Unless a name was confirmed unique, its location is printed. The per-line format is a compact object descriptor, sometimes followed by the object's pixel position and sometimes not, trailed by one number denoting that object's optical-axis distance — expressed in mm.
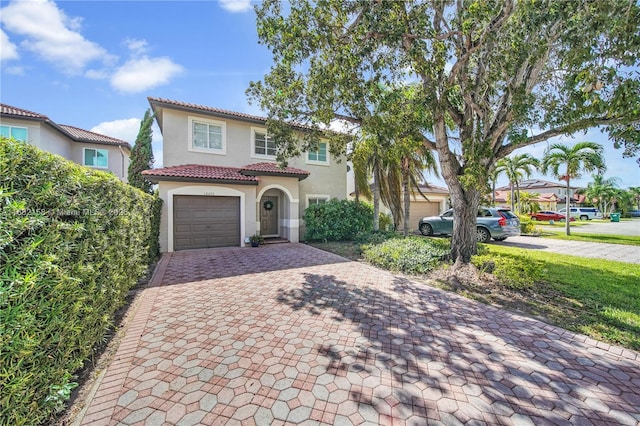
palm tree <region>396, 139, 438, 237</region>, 14508
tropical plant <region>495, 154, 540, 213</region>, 22844
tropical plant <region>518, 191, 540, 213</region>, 33591
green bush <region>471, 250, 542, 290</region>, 6754
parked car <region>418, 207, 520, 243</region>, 14773
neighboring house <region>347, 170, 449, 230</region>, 22344
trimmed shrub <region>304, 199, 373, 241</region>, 14641
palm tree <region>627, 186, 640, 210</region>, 50806
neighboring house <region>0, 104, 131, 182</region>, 15164
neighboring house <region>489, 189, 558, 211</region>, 45844
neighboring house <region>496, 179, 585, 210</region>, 55872
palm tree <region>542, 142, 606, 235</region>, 16625
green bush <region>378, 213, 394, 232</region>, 18802
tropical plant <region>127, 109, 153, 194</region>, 15875
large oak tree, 5133
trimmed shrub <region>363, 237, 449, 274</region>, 8523
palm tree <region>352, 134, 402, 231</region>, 14771
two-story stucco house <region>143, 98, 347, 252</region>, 11961
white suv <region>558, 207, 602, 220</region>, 44428
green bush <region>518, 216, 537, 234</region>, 19484
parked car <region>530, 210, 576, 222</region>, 34469
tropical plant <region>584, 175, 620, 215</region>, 45344
